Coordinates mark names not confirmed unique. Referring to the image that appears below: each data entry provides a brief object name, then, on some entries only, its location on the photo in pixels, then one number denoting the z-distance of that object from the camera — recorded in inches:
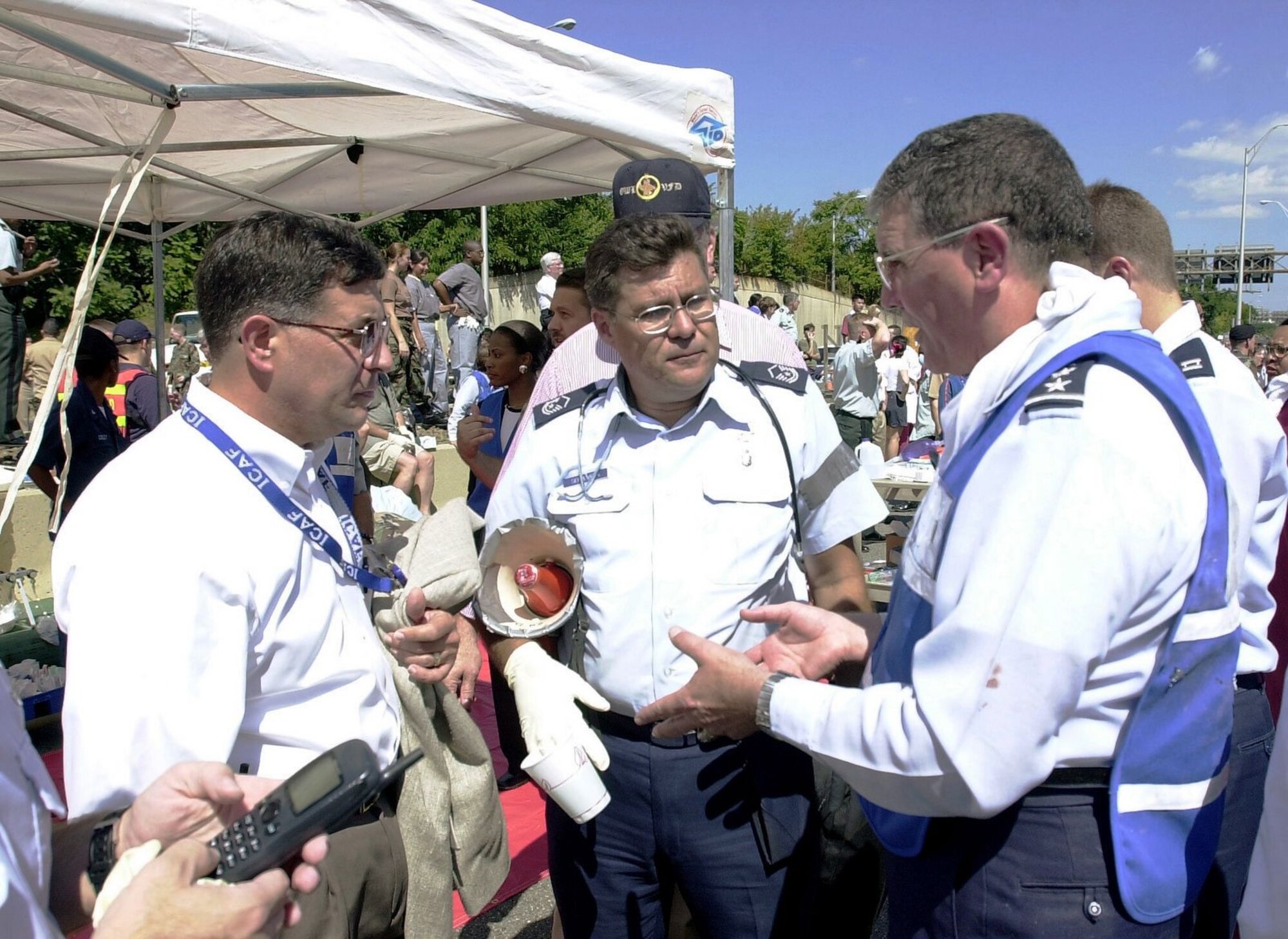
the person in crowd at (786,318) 680.4
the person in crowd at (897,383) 567.2
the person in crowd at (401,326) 357.4
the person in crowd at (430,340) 446.0
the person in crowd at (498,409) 168.9
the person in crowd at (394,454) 272.1
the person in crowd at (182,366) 458.3
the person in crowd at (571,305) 151.3
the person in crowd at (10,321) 232.7
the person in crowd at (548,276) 415.5
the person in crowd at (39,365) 367.2
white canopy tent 106.6
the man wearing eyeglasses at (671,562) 77.9
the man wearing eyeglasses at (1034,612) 47.4
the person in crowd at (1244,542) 72.1
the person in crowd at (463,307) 473.1
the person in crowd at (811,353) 1013.8
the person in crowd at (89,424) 196.5
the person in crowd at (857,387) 429.1
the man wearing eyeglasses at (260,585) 56.6
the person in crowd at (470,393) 270.5
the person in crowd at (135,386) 242.1
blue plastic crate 184.1
